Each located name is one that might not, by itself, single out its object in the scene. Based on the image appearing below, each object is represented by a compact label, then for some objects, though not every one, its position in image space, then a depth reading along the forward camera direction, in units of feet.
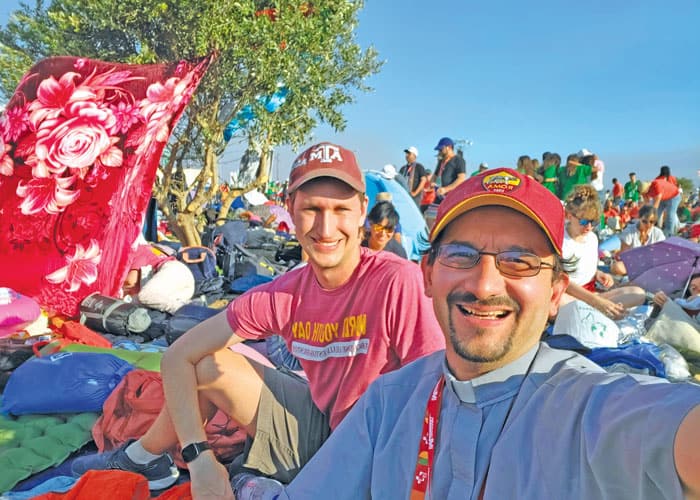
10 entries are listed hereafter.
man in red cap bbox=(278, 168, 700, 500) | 2.70
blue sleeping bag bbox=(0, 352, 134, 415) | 9.14
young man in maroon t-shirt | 5.65
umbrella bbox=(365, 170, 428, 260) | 26.11
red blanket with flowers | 14.53
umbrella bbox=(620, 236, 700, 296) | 14.52
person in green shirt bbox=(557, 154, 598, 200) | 24.08
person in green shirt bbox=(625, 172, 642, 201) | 46.37
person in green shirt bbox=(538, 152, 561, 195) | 25.64
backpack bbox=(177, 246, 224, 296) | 18.02
